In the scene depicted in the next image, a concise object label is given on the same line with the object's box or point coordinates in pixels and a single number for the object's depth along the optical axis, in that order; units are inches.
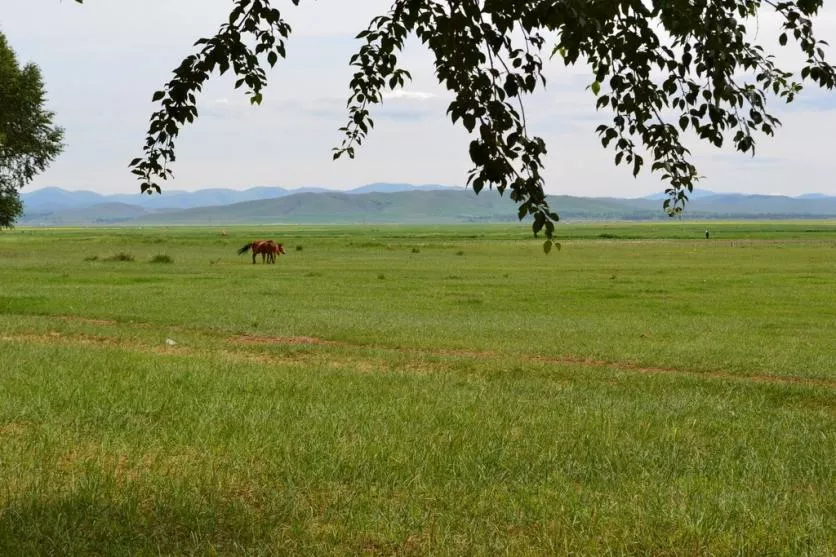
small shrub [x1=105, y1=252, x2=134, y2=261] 2292.9
